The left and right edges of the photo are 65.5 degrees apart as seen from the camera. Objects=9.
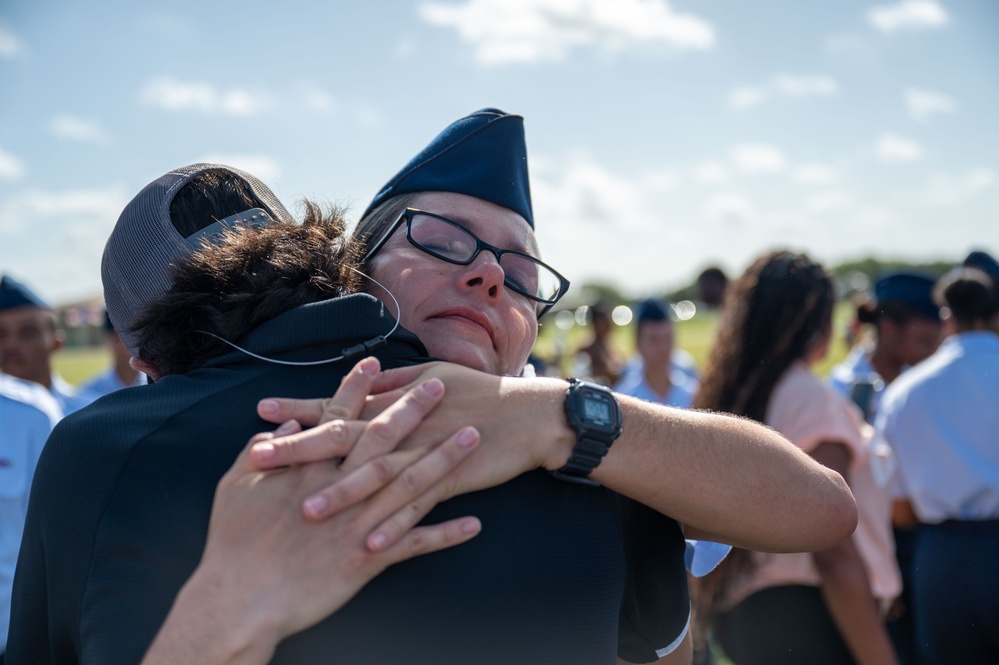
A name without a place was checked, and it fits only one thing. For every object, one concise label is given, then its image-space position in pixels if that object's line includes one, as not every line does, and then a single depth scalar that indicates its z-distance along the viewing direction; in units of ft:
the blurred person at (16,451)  13.20
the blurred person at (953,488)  13.66
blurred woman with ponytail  11.56
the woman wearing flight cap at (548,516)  4.20
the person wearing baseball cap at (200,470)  4.17
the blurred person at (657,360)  24.50
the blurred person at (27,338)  20.36
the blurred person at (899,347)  15.65
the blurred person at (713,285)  27.30
